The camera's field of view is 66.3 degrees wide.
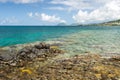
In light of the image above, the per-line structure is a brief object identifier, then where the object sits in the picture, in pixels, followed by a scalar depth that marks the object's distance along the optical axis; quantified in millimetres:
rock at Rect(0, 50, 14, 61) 11803
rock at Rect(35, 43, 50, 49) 15042
